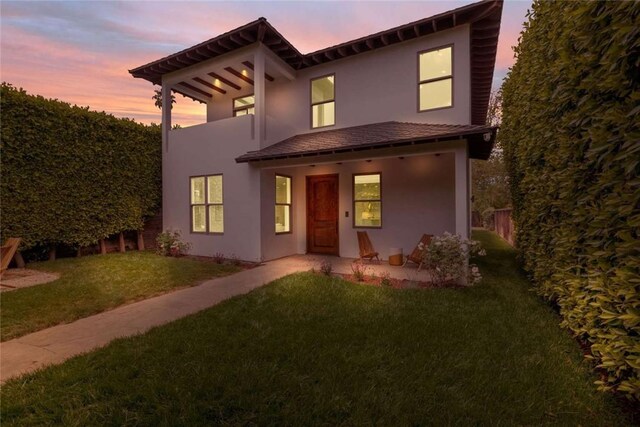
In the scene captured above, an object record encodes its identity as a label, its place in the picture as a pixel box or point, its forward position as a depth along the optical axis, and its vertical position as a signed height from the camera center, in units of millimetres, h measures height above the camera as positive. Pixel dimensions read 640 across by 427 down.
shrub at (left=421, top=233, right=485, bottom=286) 5934 -1011
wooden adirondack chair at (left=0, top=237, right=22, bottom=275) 6171 -845
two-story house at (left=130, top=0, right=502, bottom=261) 7781 +2128
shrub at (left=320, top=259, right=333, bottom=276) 6789 -1379
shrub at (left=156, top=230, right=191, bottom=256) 9820 -1086
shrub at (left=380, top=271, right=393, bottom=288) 6078 -1498
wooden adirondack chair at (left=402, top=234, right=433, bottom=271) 7512 -1143
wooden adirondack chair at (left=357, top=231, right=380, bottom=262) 8545 -1063
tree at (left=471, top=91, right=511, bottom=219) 22312 +2568
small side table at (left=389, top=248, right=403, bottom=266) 8273 -1316
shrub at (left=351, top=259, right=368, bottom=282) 6516 -1483
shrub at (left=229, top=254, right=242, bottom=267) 8530 -1476
